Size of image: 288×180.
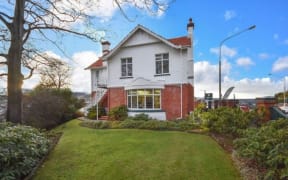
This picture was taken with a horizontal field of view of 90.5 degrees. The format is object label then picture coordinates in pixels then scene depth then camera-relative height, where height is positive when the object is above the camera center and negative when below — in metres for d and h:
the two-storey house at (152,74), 11.84 +1.79
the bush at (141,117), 10.95 -1.75
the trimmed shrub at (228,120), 6.91 -1.30
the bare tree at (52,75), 8.22 +1.62
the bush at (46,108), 9.99 -1.01
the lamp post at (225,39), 10.24 +4.07
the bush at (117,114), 12.03 -1.64
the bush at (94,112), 13.50 -1.67
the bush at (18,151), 3.72 -1.65
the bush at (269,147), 3.27 -1.43
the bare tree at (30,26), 6.72 +3.64
